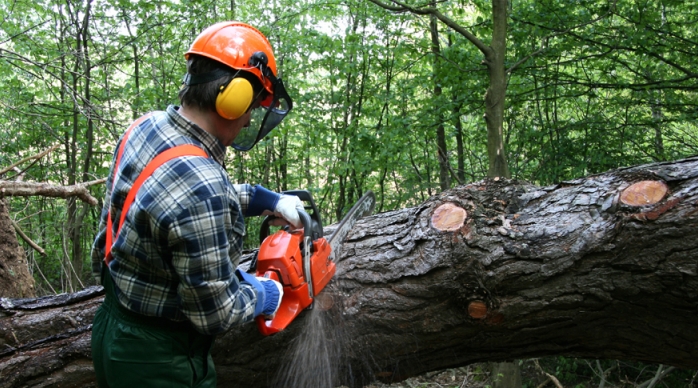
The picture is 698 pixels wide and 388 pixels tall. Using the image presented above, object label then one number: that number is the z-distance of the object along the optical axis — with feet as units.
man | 4.54
